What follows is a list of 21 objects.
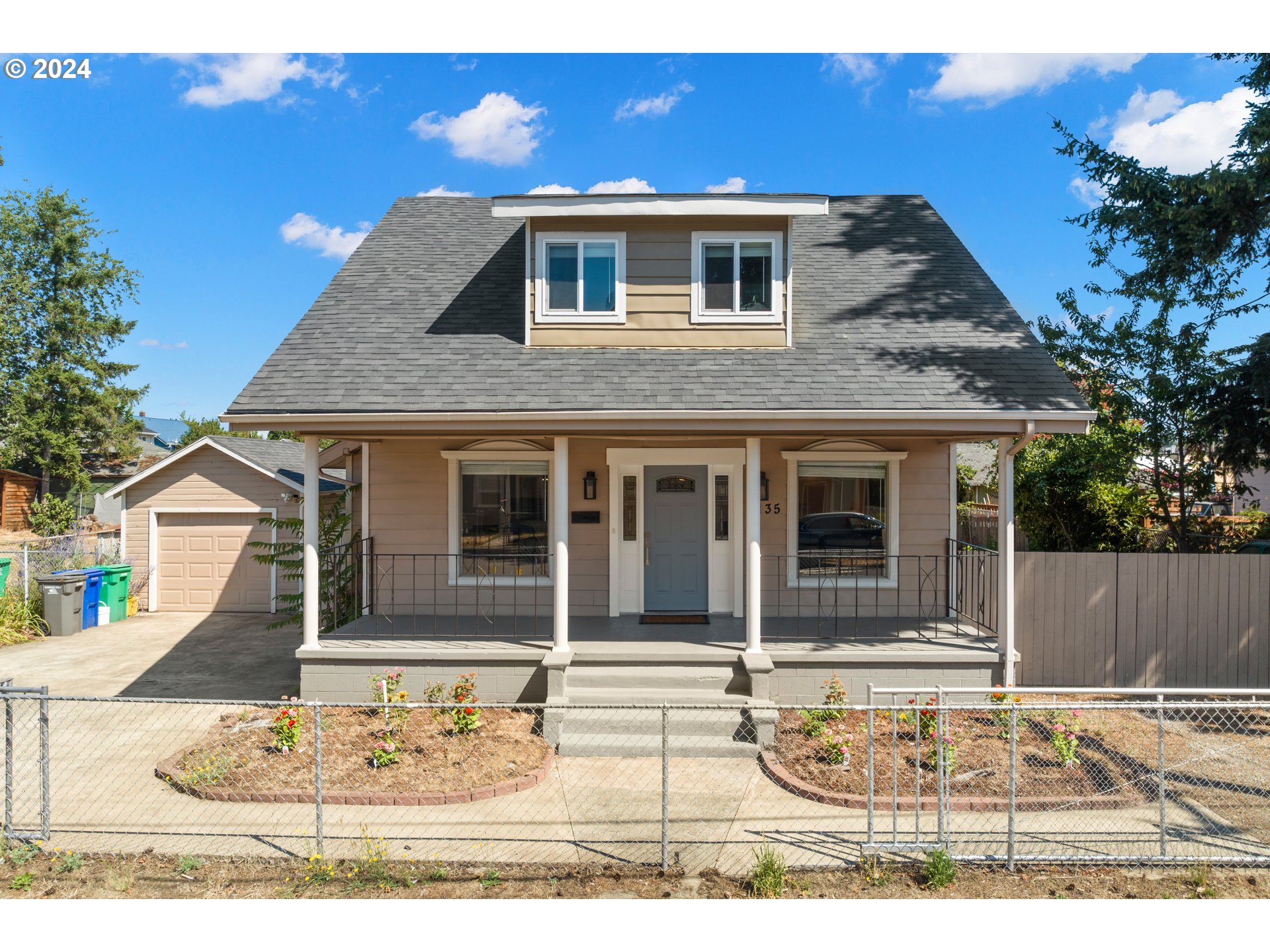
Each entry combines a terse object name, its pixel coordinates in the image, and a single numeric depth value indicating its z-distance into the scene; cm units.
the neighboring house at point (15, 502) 2911
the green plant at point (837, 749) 633
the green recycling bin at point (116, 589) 1366
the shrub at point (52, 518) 2639
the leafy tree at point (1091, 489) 1252
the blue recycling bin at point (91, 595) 1319
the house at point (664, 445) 769
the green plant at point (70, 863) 463
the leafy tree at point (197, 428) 3859
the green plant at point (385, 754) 627
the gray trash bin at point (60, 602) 1266
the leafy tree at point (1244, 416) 1052
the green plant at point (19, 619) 1210
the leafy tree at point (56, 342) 3125
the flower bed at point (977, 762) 571
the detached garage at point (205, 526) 1461
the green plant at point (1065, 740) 612
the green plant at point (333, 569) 948
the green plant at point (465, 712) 684
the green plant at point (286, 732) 654
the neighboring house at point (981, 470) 2059
